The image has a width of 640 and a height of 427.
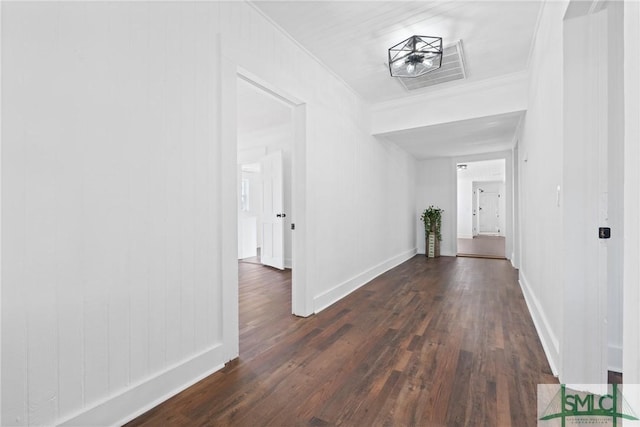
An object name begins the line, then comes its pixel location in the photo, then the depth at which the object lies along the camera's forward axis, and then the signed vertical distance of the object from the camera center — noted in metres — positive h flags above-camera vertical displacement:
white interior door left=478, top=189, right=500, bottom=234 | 12.41 -0.01
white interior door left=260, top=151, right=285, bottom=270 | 5.24 +0.01
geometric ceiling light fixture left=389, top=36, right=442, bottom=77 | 2.66 +1.49
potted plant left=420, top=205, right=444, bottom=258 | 6.49 -0.41
